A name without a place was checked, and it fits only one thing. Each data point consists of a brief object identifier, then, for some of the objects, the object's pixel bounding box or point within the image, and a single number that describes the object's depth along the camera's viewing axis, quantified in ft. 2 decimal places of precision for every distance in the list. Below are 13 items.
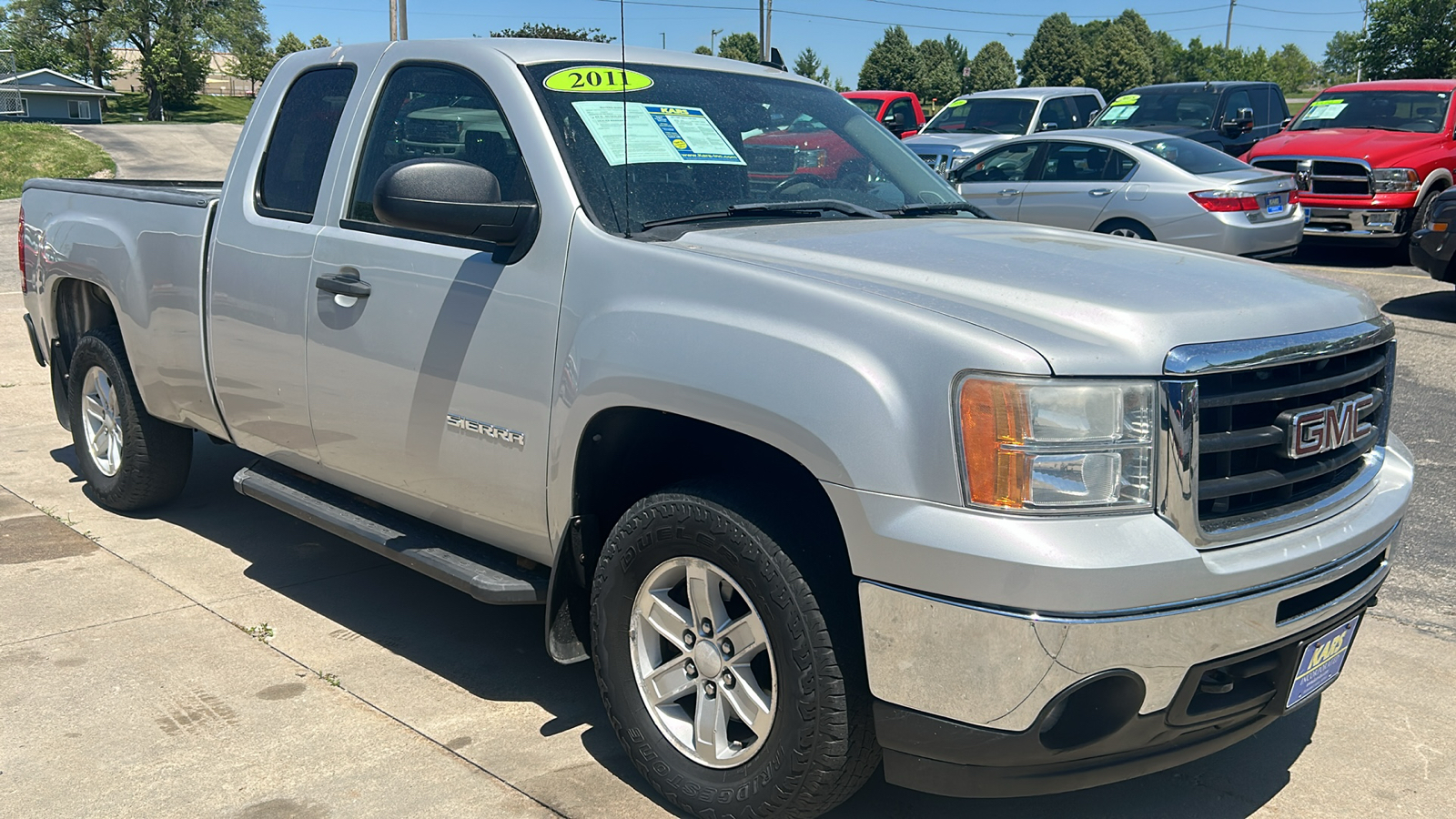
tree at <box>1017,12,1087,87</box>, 309.42
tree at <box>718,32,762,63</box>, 292.20
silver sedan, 37.40
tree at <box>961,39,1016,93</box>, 328.49
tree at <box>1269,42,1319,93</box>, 392.68
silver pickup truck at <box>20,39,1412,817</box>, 8.27
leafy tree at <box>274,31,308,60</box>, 318.24
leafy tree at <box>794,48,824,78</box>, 306.16
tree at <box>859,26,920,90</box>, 315.37
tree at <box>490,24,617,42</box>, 154.90
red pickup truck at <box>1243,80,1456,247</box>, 42.50
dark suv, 56.29
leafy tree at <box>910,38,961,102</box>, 312.91
